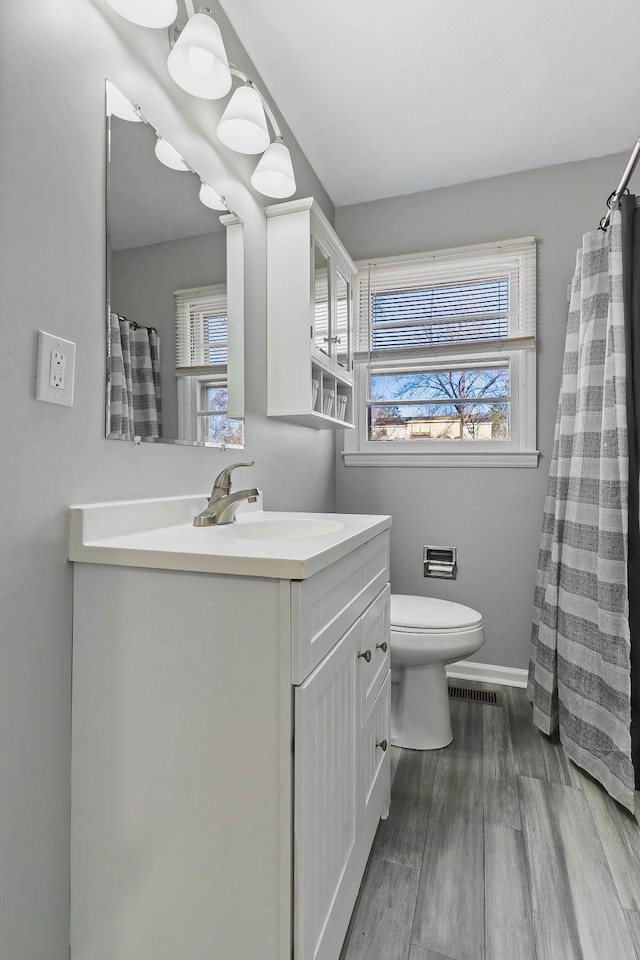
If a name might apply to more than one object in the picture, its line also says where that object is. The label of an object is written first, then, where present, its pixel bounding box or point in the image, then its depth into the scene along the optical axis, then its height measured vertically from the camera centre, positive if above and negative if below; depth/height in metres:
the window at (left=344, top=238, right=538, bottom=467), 2.32 +0.66
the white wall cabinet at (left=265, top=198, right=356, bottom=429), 1.71 +0.65
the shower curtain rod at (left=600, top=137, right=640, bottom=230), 1.46 +1.01
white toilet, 1.72 -0.67
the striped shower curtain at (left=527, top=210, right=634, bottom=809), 1.55 -0.22
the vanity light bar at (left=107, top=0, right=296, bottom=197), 1.00 +1.00
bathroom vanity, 0.76 -0.44
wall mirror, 1.04 +0.49
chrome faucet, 1.22 -0.04
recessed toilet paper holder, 2.41 -0.37
